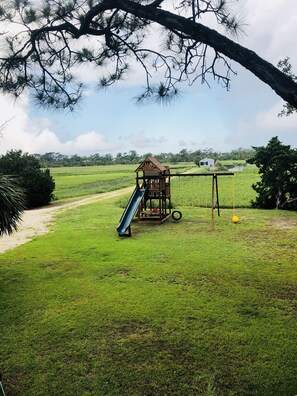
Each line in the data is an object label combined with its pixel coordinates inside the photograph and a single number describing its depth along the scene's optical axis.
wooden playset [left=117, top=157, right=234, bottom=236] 10.42
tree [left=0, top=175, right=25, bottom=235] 5.21
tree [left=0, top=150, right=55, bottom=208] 15.07
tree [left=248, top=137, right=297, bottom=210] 12.16
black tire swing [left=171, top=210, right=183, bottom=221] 10.92
